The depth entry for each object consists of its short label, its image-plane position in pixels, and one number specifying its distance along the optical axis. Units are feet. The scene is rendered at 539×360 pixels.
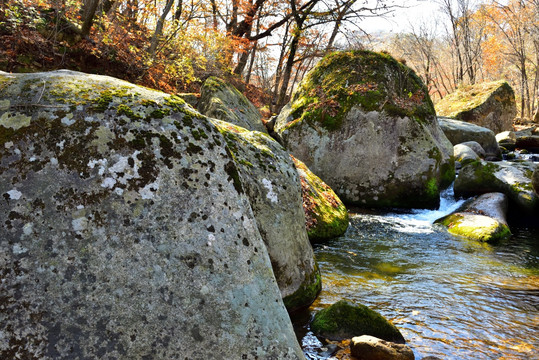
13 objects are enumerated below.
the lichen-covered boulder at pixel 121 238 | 5.94
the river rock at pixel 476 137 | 47.49
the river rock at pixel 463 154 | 37.56
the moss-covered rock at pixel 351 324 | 11.30
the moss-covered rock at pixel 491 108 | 62.44
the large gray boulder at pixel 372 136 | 31.17
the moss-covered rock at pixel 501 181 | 29.27
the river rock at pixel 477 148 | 44.06
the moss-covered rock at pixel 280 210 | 11.10
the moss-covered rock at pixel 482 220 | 24.67
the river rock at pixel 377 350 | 10.06
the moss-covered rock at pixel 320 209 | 21.34
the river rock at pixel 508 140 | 54.85
